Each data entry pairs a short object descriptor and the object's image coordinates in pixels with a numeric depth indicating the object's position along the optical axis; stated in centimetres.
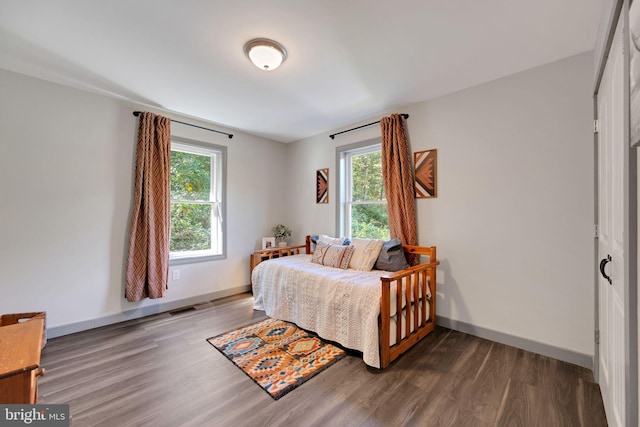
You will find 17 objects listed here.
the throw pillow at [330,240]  325
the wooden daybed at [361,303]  198
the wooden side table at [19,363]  81
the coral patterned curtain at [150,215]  282
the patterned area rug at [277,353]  184
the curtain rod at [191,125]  288
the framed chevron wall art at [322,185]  381
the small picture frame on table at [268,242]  405
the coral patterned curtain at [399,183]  284
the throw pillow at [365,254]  274
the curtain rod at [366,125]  292
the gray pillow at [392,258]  269
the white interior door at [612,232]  109
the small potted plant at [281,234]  420
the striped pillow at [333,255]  287
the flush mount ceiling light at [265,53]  184
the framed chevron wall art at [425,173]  275
